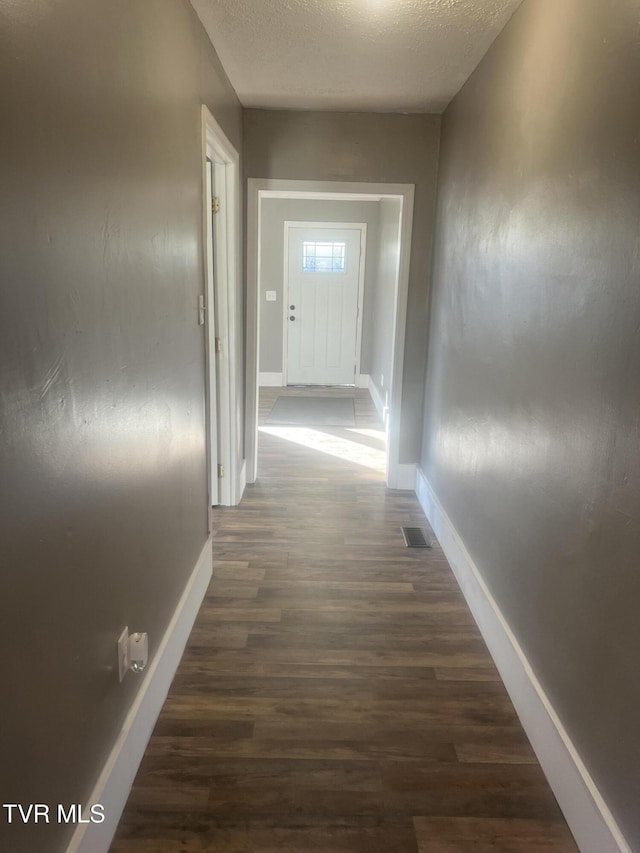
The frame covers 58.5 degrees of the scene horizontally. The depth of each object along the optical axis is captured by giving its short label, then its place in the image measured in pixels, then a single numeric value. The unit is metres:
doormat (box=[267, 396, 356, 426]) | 5.86
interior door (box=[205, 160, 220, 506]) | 2.63
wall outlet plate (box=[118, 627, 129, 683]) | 1.55
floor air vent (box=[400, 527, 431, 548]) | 3.23
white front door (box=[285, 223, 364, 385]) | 7.36
